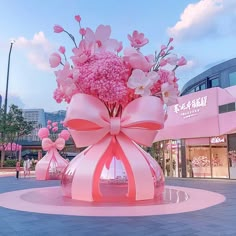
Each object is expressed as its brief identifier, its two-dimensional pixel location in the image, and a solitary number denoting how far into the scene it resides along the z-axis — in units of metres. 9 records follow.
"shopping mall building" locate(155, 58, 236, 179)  15.62
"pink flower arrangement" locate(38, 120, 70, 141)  14.69
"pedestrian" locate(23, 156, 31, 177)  20.27
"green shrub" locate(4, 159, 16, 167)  31.02
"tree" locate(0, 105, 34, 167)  31.60
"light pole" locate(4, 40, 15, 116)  30.01
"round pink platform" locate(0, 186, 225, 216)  5.52
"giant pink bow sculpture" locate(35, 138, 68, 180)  15.07
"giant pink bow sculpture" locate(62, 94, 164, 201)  6.68
